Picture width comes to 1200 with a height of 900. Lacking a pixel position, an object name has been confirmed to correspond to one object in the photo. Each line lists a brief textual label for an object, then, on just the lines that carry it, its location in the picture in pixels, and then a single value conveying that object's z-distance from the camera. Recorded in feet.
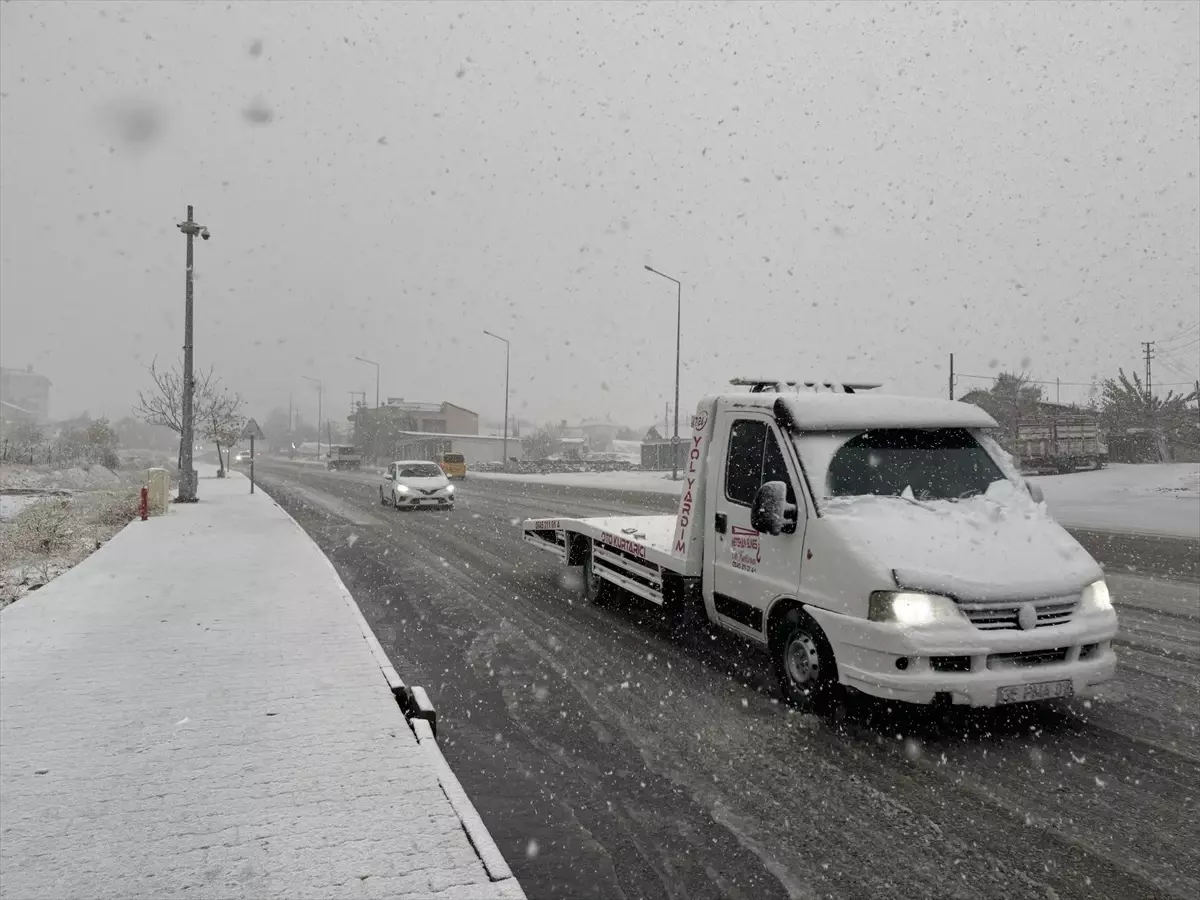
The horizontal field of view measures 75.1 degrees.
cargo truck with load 127.24
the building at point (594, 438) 450.58
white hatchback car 72.95
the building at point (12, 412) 487.61
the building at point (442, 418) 328.49
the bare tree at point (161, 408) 111.55
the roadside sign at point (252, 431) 79.70
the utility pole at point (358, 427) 297.74
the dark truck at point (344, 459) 210.59
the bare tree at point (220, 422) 142.72
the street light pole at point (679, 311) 114.93
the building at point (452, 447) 268.82
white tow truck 14.39
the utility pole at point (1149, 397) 149.89
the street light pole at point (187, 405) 72.23
